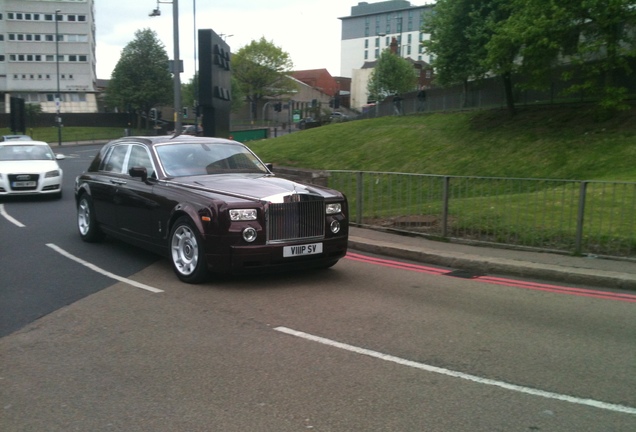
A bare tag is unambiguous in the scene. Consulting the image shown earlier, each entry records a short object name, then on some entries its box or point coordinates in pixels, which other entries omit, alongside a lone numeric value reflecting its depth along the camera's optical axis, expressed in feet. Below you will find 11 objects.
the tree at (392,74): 276.62
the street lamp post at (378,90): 166.98
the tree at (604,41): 70.95
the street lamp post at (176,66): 78.32
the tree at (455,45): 93.56
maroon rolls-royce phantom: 23.31
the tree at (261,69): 326.24
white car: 54.49
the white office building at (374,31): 428.97
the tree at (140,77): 245.45
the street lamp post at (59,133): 187.73
